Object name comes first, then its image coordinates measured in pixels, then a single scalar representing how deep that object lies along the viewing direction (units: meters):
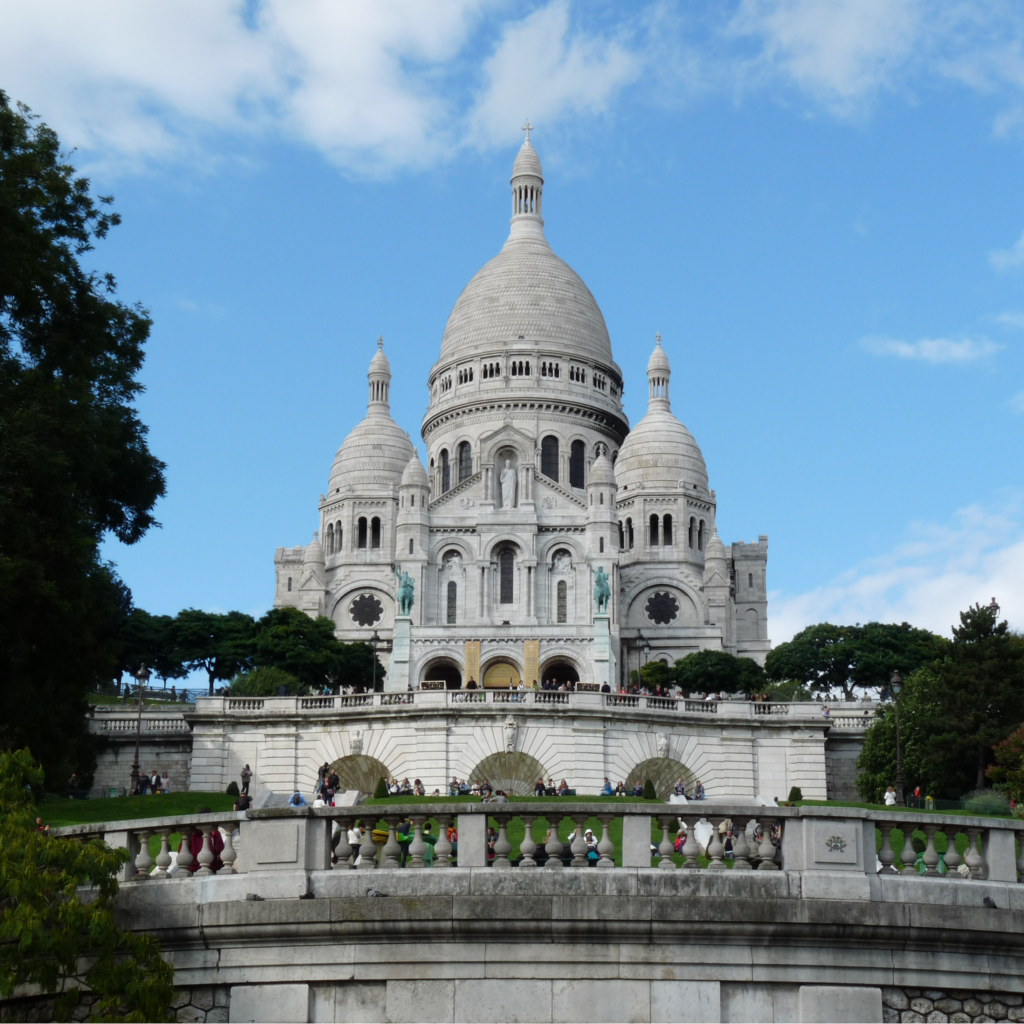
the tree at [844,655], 88.88
